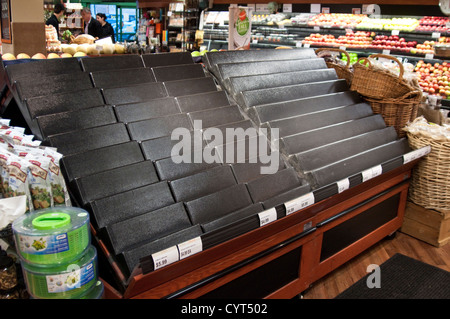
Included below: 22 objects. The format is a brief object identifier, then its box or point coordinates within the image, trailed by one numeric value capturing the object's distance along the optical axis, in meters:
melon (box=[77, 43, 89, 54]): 3.78
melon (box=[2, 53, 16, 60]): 2.83
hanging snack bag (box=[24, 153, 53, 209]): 1.56
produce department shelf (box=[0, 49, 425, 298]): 1.65
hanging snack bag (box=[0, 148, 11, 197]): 1.53
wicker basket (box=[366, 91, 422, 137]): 3.06
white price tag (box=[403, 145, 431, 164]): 2.78
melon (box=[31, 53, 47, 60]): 2.97
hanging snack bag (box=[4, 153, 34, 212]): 1.52
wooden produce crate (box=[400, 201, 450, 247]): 3.08
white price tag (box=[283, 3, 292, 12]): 6.17
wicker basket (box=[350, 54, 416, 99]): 3.08
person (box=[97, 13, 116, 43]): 8.08
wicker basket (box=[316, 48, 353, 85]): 3.41
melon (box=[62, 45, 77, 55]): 3.78
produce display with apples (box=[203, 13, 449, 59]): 5.21
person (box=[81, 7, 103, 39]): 7.71
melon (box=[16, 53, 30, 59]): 3.00
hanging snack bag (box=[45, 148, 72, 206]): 1.62
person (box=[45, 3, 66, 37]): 6.48
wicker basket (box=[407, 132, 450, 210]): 2.96
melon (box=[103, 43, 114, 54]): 3.77
